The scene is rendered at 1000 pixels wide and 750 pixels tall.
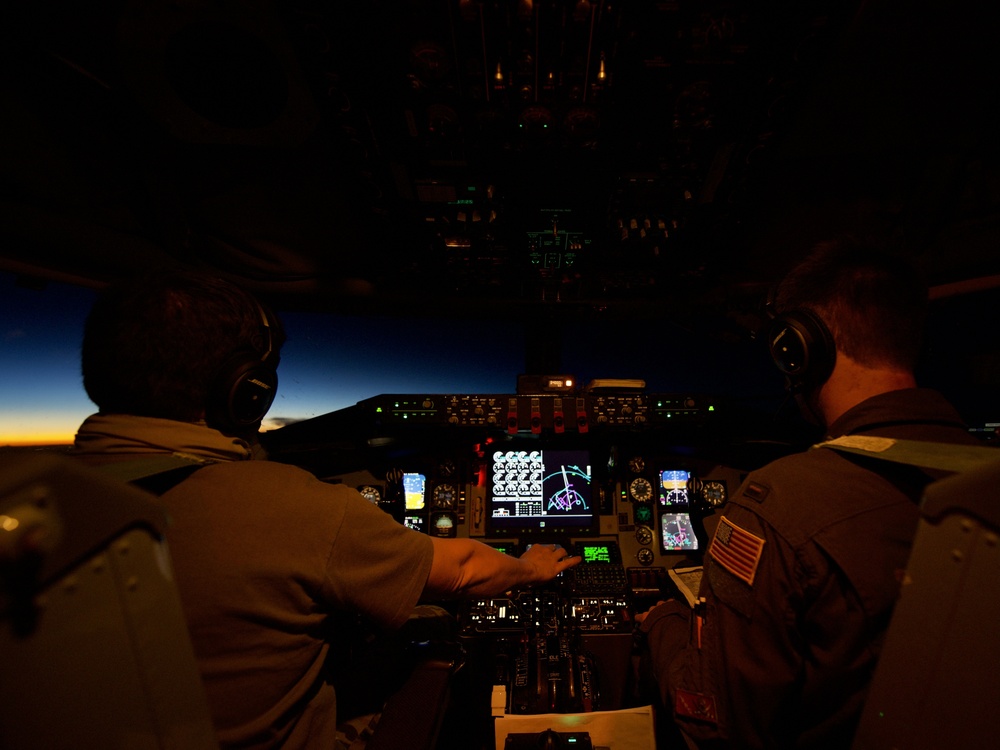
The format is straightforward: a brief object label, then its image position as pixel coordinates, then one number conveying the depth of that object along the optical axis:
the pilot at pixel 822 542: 0.75
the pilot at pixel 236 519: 0.77
